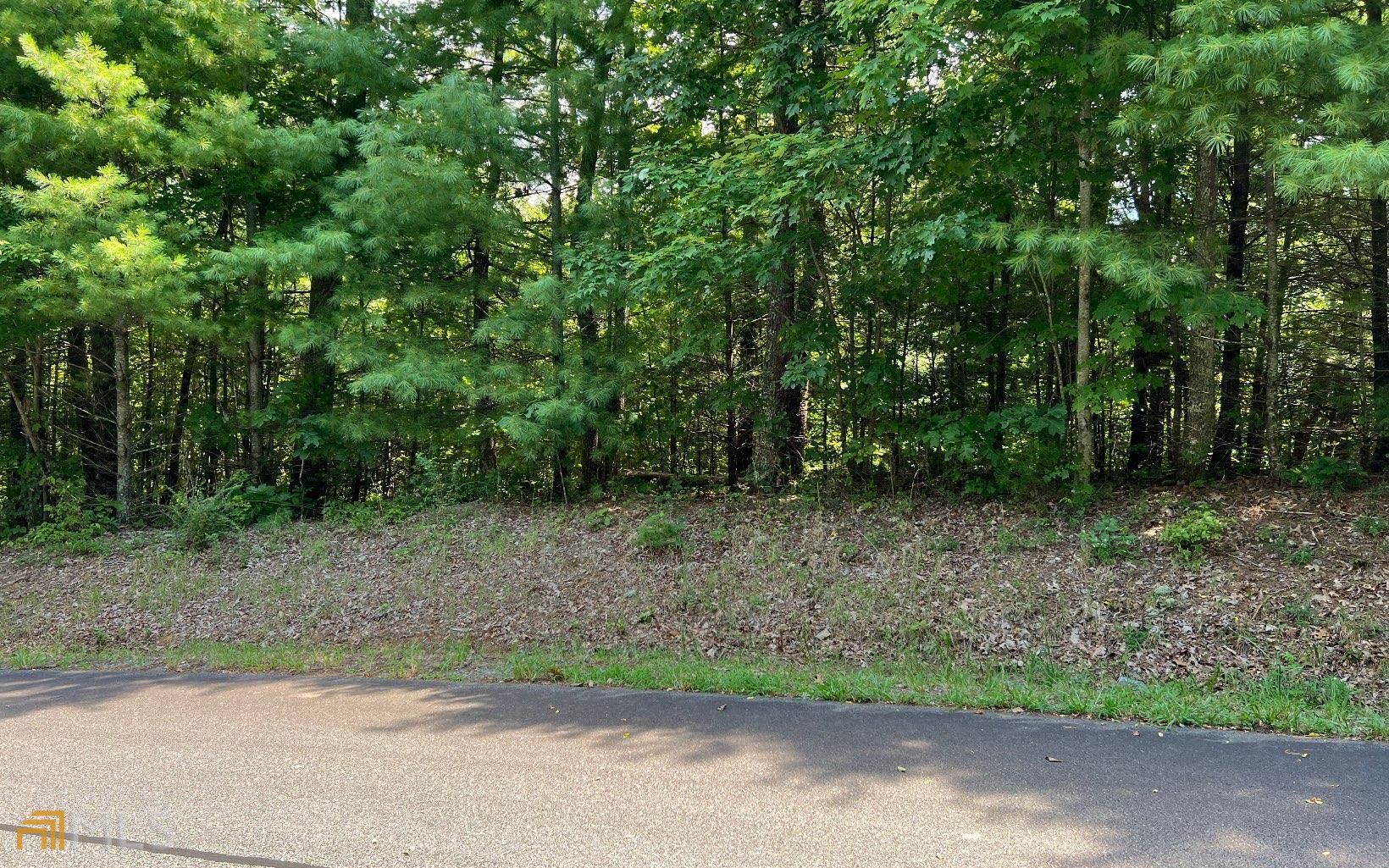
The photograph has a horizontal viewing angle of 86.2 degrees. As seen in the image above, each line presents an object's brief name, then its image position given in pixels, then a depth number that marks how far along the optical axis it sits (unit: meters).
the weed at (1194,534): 6.89
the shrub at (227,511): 10.67
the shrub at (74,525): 11.09
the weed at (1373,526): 6.80
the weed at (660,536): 9.01
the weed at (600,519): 10.21
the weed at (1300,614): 5.84
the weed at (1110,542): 7.14
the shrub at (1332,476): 7.92
